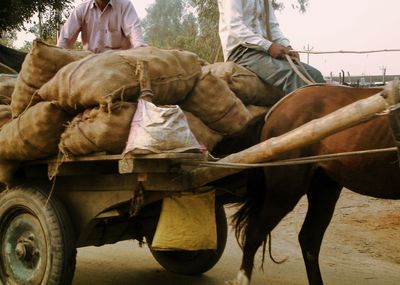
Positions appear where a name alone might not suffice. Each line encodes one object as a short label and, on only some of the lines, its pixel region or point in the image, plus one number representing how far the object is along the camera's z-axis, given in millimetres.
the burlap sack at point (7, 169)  3934
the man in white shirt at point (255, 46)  4594
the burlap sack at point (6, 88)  4730
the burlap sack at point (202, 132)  3783
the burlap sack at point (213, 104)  3875
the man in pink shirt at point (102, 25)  5152
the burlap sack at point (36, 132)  3594
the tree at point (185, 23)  21328
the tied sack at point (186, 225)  3646
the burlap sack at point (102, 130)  3312
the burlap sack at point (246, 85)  4363
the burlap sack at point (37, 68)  3719
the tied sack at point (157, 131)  3236
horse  3621
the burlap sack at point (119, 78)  3395
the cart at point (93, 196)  3277
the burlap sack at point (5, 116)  4297
